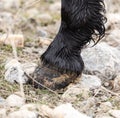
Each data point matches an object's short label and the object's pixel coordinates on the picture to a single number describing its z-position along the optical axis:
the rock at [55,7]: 9.42
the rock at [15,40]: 6.31
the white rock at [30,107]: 4.35
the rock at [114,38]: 6.57
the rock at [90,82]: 5.19
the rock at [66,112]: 4.10
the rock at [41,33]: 7.42
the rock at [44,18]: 8.45
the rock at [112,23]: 7.24
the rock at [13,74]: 5.13
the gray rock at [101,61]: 5.55
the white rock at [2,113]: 4.20
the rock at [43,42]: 6.72
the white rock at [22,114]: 4.08
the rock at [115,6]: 8.65
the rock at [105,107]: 4.68
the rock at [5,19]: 7.01
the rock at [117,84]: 5.28
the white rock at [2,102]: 4.52
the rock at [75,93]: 4.89
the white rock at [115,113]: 4.46
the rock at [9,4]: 9.24
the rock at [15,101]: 4.55
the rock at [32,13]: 8.62
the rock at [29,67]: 5.29
